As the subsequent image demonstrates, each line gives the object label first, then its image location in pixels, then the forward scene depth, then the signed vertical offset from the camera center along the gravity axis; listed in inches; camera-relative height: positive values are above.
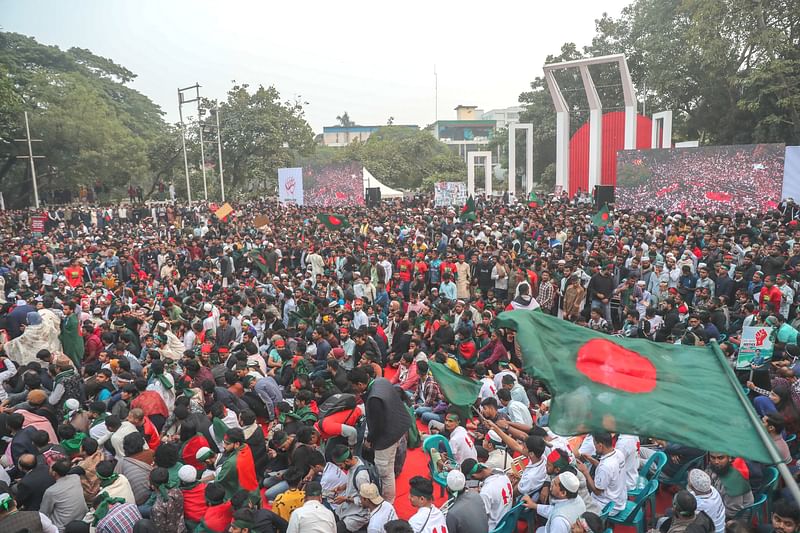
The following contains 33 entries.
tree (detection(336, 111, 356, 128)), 4288.9 +414.7
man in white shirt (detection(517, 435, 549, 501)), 199.0 -97.9
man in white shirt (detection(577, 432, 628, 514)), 195.3 -99.7
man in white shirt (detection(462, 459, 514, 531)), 190.4 -100.0
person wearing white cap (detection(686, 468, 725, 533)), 178.7 -96.8
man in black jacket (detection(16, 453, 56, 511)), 198.8 -96.6
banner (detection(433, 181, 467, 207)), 912.3 -24.9
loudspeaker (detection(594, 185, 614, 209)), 868.6 -33.2
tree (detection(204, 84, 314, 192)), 1513.3 +119.8
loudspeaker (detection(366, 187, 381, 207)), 1085.1 -30.7
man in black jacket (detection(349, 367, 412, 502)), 211.6 -86.6
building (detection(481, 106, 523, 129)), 3962.8 +406.7
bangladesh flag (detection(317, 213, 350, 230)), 690.2 -45.4
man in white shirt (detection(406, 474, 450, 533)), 167.8 -93.7
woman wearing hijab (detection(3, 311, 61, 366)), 345.1 -88.0
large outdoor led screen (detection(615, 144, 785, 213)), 685.3 -11.1
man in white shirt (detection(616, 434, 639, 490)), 207.0 -97.6
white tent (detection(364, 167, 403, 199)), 1301.7 -21.9
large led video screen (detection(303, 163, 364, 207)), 993.5 -7.7
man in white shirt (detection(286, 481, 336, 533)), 175.3 -97.9
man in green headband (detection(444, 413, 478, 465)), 223.9 -99.2
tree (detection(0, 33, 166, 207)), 1306.6 +114.8
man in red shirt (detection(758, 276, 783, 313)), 343.9 -72.9
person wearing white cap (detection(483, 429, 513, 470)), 224.5 -106.1
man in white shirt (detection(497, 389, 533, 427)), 250.7 -97.7
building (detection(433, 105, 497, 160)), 3582.9 +280.4
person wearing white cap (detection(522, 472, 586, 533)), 169.3 -94.2
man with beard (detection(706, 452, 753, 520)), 190.2 -99.4
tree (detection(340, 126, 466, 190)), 1761.8 +51.3
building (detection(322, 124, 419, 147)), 3961.6 +306.3
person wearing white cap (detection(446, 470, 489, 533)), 176.4 -98.2
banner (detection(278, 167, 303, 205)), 1048.8 -6.8
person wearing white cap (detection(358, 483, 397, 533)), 177.9 -97.9
